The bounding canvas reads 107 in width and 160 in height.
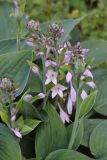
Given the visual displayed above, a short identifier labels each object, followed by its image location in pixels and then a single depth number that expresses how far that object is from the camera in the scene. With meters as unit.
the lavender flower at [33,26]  1.03
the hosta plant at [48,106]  0.99
